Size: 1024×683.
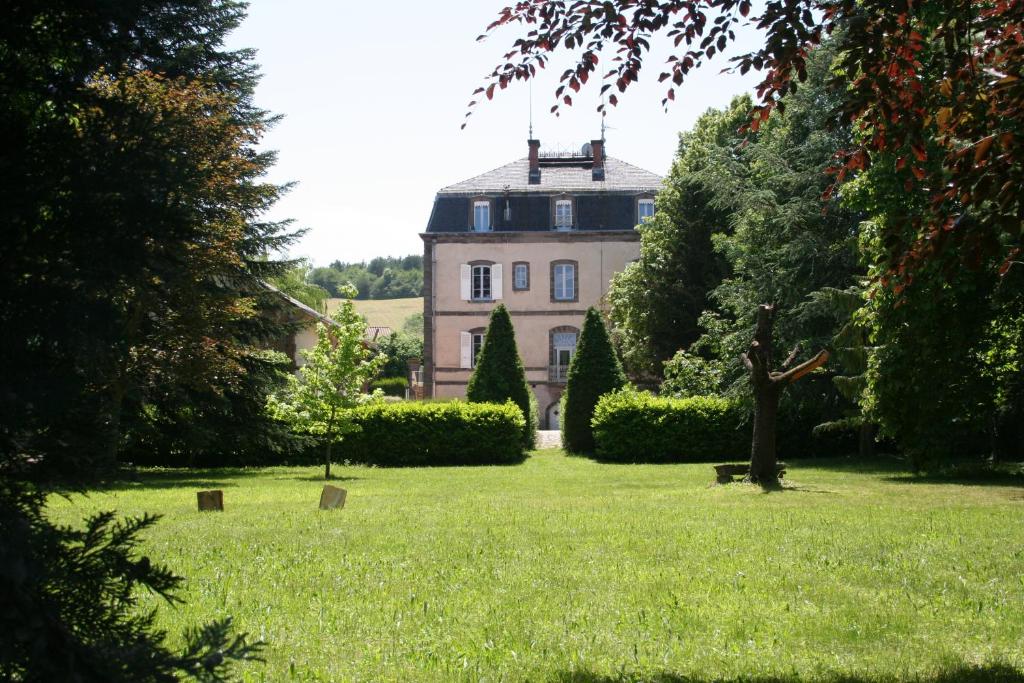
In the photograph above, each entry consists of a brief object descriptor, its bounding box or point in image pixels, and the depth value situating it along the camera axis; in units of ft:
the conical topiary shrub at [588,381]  98.89
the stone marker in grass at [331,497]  45.42
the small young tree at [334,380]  72.49
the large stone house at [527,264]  149.79
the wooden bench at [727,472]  58.29
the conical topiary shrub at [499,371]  100.83
